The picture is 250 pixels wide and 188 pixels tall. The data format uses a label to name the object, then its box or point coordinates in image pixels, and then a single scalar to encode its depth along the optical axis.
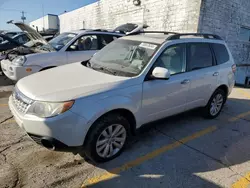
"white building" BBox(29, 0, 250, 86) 8.76
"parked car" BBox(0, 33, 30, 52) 8.46
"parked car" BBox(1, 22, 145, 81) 5.57
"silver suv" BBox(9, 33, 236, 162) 2.51
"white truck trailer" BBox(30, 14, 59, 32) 24.25
